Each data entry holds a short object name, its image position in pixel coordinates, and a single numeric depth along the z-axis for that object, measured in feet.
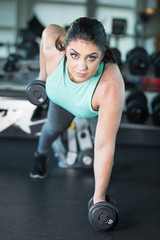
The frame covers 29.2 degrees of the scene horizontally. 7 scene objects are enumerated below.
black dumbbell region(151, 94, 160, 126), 9.48
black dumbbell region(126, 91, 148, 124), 9.46
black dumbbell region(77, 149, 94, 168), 6.91
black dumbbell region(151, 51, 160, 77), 10.08
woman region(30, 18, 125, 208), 3.43
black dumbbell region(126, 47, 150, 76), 9.88
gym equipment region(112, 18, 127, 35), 8.87
